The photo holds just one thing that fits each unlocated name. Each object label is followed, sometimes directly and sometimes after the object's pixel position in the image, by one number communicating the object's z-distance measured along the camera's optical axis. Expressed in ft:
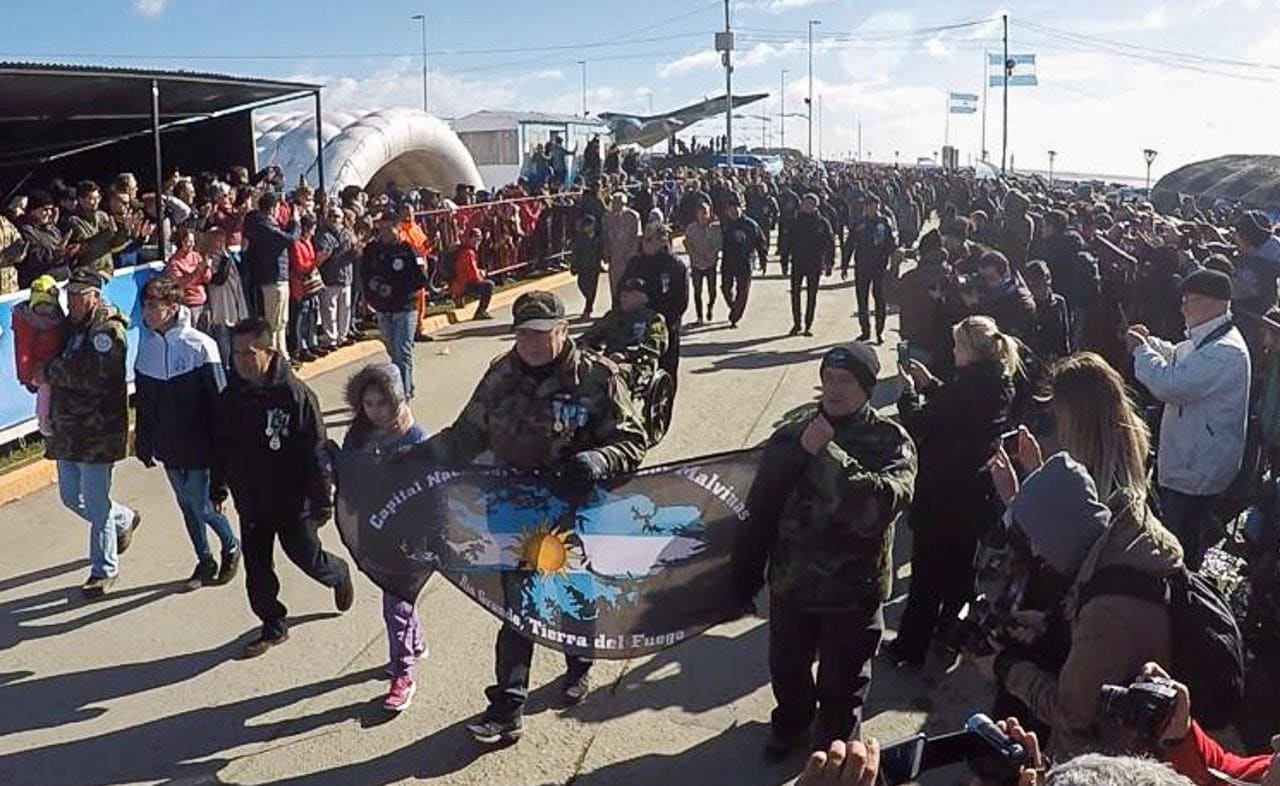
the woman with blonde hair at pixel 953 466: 17.58
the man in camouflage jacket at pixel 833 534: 13.93
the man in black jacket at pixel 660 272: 31.35
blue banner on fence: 29.96
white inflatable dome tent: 84.07
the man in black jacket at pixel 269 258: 37.86
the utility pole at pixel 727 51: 146.41
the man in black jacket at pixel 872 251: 46.96
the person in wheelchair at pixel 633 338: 24.14
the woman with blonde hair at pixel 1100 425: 11.45
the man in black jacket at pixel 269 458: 18.74
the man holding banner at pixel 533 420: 15.88
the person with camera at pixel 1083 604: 9.43
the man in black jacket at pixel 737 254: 50.24
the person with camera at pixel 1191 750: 8.18
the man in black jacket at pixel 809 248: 47.88
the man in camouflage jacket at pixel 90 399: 21.08
